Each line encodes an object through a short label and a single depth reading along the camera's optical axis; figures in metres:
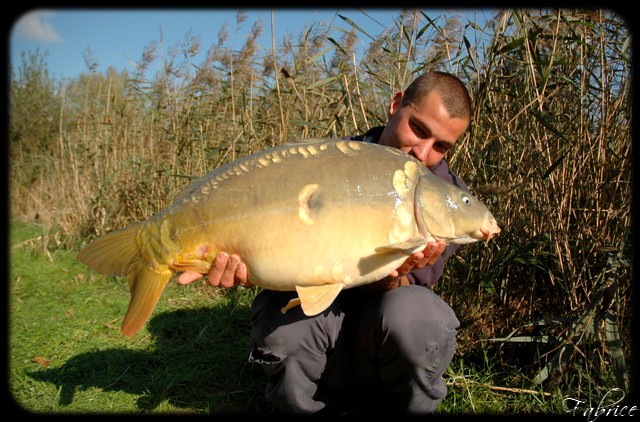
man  1.73
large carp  1.48
